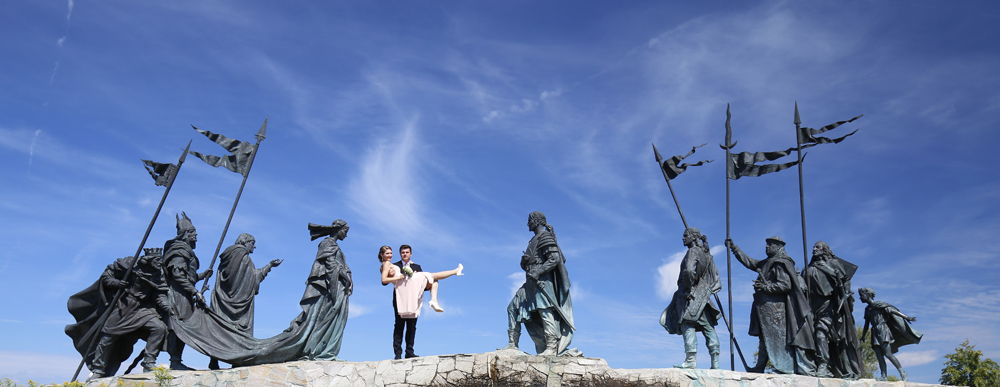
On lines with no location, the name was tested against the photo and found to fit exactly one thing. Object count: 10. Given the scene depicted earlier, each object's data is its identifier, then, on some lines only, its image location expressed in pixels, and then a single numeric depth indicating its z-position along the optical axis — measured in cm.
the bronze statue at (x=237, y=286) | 1048
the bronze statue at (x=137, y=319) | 1012
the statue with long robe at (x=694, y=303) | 1009
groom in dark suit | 1052
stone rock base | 937
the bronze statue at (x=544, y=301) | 1012
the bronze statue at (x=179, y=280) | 1028
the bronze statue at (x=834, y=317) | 1033
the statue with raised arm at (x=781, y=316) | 1015
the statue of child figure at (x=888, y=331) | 1088
